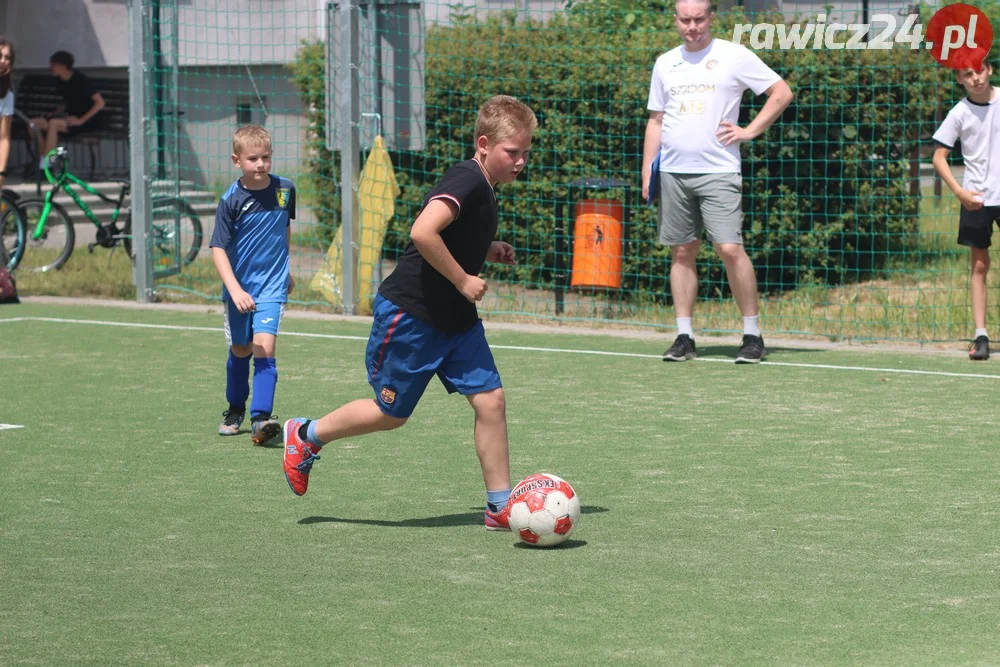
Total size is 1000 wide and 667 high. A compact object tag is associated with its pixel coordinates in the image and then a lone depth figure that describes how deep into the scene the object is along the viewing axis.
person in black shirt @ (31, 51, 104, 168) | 21.08
